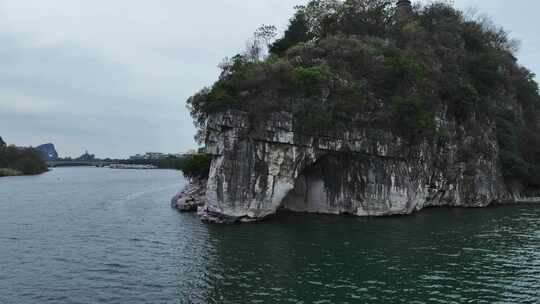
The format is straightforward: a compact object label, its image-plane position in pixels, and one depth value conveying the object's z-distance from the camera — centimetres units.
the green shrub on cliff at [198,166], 5806
